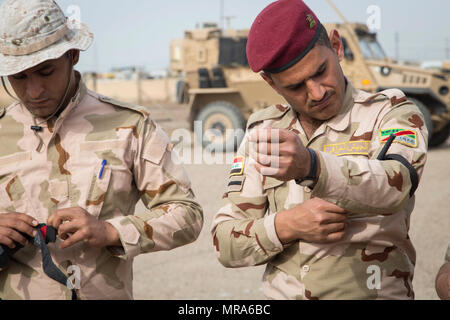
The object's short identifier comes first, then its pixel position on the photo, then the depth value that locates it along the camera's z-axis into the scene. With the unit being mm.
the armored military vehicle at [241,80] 11289
